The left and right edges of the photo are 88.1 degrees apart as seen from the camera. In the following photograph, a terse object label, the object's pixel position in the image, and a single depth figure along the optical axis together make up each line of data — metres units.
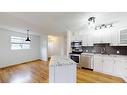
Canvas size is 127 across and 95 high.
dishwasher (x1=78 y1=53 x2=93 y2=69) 3.20
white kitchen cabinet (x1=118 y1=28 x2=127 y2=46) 2.55
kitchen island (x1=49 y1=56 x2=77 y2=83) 1.34
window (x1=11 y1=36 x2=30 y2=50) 3.99
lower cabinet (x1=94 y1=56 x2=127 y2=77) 2.39
